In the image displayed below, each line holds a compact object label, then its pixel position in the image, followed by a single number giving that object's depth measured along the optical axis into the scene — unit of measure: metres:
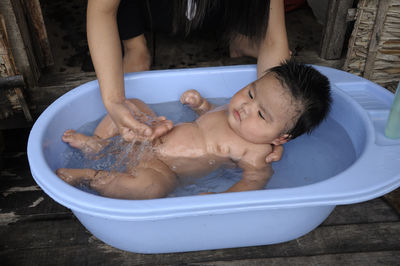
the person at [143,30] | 1.31
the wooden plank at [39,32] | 1.87
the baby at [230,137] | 1.31
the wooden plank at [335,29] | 1.90
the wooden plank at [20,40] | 1.69
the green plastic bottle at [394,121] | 1.22
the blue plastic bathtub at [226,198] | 1.07
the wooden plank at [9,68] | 1.68
